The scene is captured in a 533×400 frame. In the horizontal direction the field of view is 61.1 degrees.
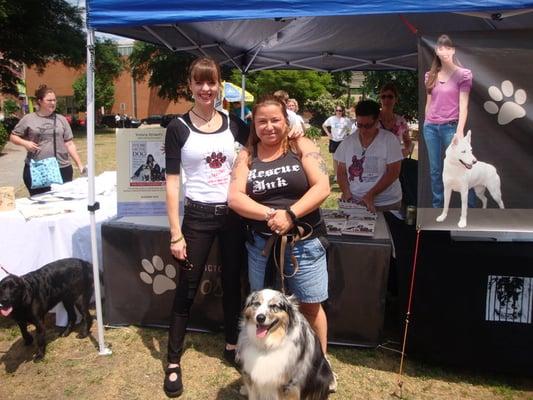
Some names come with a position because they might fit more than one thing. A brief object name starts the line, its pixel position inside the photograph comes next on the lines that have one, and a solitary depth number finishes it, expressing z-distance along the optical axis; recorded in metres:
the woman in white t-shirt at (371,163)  3.46
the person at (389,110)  4.54
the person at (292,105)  7.78
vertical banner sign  2.28
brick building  56.97
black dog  2.88
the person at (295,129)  2.34
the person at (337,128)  10.12
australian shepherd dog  2.11
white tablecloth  3.41
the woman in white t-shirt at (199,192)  2.48
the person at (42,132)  4.14
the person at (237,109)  8.29
